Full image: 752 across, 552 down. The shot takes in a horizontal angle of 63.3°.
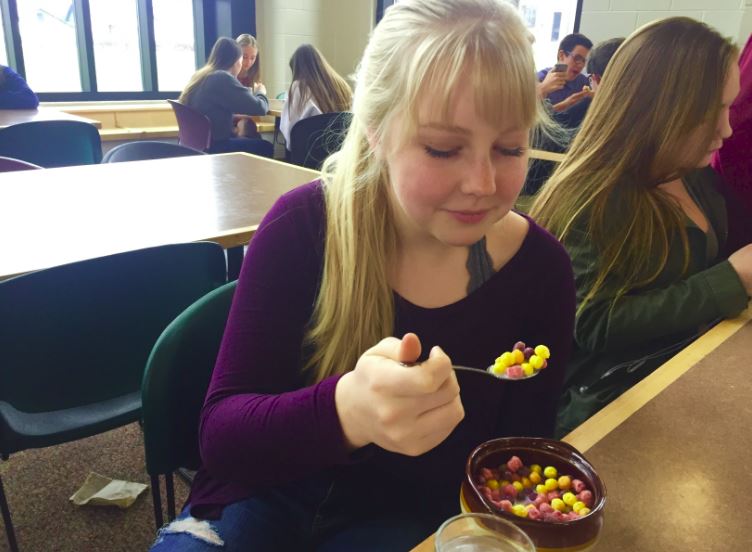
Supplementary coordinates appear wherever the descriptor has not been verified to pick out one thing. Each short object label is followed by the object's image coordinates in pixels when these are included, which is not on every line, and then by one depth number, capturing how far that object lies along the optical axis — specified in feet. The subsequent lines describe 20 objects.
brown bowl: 1.82
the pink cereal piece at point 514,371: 2.38
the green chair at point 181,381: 3.09
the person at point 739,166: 5.25
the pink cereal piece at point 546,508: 1.98
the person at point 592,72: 11.52
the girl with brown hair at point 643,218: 3.97
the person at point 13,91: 12.85
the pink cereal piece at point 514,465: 2.15
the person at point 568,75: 13.17
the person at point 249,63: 17.65
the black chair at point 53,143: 9.22
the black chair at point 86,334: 3.94
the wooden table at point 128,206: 4.87
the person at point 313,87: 14.03
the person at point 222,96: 15.02
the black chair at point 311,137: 12.43
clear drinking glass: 1.76
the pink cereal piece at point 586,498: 2.00
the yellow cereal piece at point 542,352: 2.34
